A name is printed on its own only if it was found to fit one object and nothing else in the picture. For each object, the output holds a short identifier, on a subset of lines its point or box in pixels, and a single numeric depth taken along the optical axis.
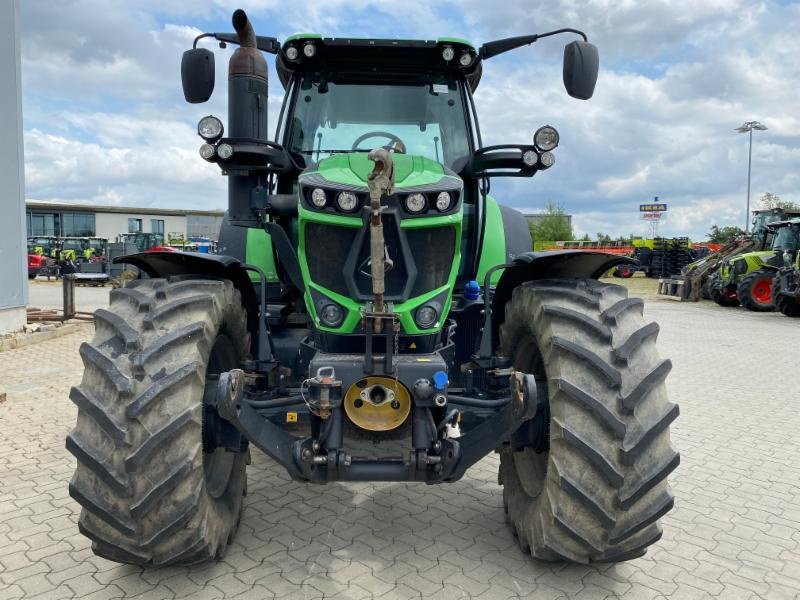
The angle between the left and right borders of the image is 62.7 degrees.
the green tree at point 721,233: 56.54
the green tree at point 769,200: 52.79
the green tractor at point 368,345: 2.88
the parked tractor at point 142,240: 35.91
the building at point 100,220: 59.28
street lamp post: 41.84
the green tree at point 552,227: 73.06
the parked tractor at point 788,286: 18.66
